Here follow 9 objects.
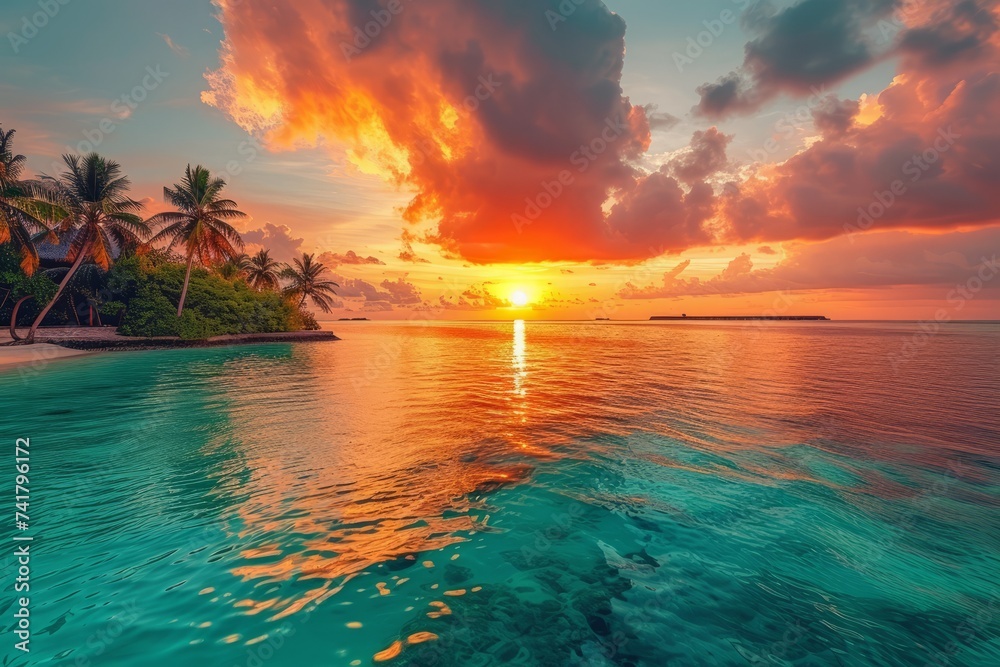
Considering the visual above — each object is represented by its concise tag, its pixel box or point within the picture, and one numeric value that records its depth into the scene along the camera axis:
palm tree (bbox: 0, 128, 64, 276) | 24.33
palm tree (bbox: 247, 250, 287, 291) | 60.91
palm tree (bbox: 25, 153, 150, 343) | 32.66
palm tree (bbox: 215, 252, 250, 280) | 54.53
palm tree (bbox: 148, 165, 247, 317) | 38.88
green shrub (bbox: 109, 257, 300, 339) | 38.78
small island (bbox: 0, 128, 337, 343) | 30.90
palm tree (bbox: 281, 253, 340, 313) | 62.41
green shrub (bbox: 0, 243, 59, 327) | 33.38
